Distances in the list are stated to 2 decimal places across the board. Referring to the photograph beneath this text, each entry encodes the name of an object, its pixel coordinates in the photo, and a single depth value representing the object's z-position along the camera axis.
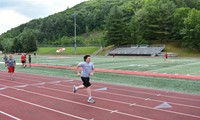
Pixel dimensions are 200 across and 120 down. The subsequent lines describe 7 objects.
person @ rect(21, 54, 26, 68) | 30.38
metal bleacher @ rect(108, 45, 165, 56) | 62.86
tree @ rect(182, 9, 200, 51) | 63.19
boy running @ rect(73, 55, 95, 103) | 10.36
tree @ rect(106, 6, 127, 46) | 74.06
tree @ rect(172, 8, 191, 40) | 71.17
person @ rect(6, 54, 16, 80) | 18.75
